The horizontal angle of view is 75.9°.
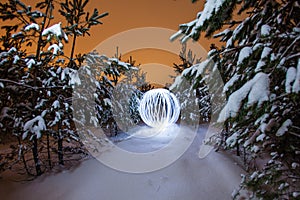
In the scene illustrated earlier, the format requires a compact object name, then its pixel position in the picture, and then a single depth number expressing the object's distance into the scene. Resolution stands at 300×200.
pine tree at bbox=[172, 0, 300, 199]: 1.53
